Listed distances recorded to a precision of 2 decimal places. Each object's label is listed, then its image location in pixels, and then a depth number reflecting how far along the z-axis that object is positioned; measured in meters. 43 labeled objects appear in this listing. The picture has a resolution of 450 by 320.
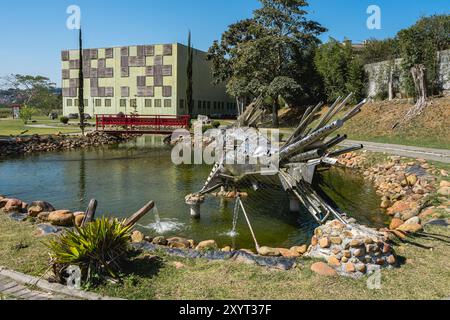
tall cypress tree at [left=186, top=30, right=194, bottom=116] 46.56
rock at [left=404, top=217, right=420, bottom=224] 10.09
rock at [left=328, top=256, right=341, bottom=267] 7.36
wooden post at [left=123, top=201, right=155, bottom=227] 8.12
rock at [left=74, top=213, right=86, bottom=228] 10.30
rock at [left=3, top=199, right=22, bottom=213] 11.03
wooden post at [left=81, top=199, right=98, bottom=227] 8.32
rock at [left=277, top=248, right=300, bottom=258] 8.18
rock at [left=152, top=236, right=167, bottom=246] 8.90
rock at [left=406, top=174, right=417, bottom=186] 15.30
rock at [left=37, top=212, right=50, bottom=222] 10.34
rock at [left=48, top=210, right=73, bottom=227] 9.96
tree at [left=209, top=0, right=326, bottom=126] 36.88
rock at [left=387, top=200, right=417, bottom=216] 12.73
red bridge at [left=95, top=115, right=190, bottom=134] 35.88
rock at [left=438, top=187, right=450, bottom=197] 12.73
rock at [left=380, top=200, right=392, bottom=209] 14.10
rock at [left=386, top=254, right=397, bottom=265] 7.43
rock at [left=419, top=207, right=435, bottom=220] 11.08
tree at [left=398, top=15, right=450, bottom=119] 27.97
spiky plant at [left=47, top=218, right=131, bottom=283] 6.60
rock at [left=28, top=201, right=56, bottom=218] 10.71
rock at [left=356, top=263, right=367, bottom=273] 7.09
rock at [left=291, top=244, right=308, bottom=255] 8.84
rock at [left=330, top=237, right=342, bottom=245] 7.63
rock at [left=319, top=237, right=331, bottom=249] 7.78
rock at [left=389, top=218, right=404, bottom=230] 10.68
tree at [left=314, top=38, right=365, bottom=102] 38.09
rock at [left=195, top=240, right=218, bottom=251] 8.62
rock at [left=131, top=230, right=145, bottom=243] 8.98
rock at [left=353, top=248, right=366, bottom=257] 7.22
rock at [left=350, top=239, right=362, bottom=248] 7.27
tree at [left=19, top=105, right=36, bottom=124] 43.97
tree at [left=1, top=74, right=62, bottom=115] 86.05
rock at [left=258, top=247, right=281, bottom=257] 8.27
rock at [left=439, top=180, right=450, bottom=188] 13.48
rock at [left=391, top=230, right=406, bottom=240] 9.13
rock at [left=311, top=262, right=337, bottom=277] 7.01
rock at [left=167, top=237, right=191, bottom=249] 8.91
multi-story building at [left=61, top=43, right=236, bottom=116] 54.66
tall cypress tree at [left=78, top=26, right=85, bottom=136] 36.34
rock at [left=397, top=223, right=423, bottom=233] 9.65
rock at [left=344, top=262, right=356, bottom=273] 7.09
